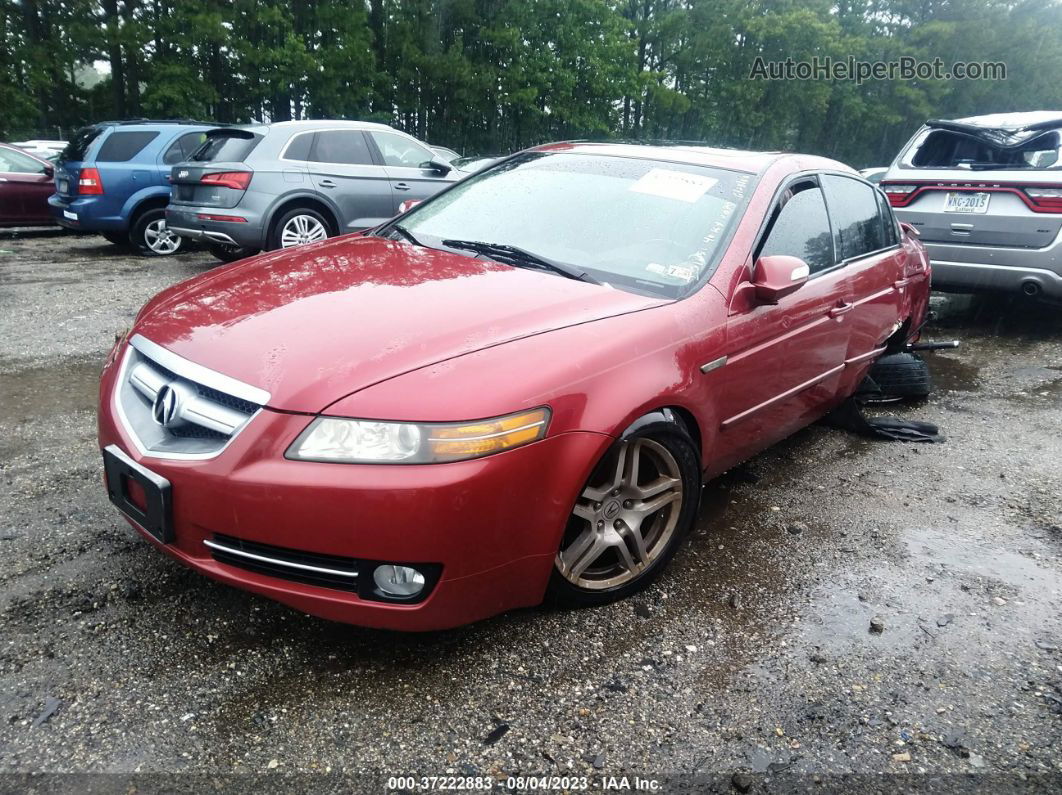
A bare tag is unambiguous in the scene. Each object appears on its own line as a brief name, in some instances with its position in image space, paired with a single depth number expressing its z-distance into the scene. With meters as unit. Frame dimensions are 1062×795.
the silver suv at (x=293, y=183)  7.86
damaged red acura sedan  2.08
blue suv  9.40
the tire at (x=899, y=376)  4.98
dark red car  10.75
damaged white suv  6.01
